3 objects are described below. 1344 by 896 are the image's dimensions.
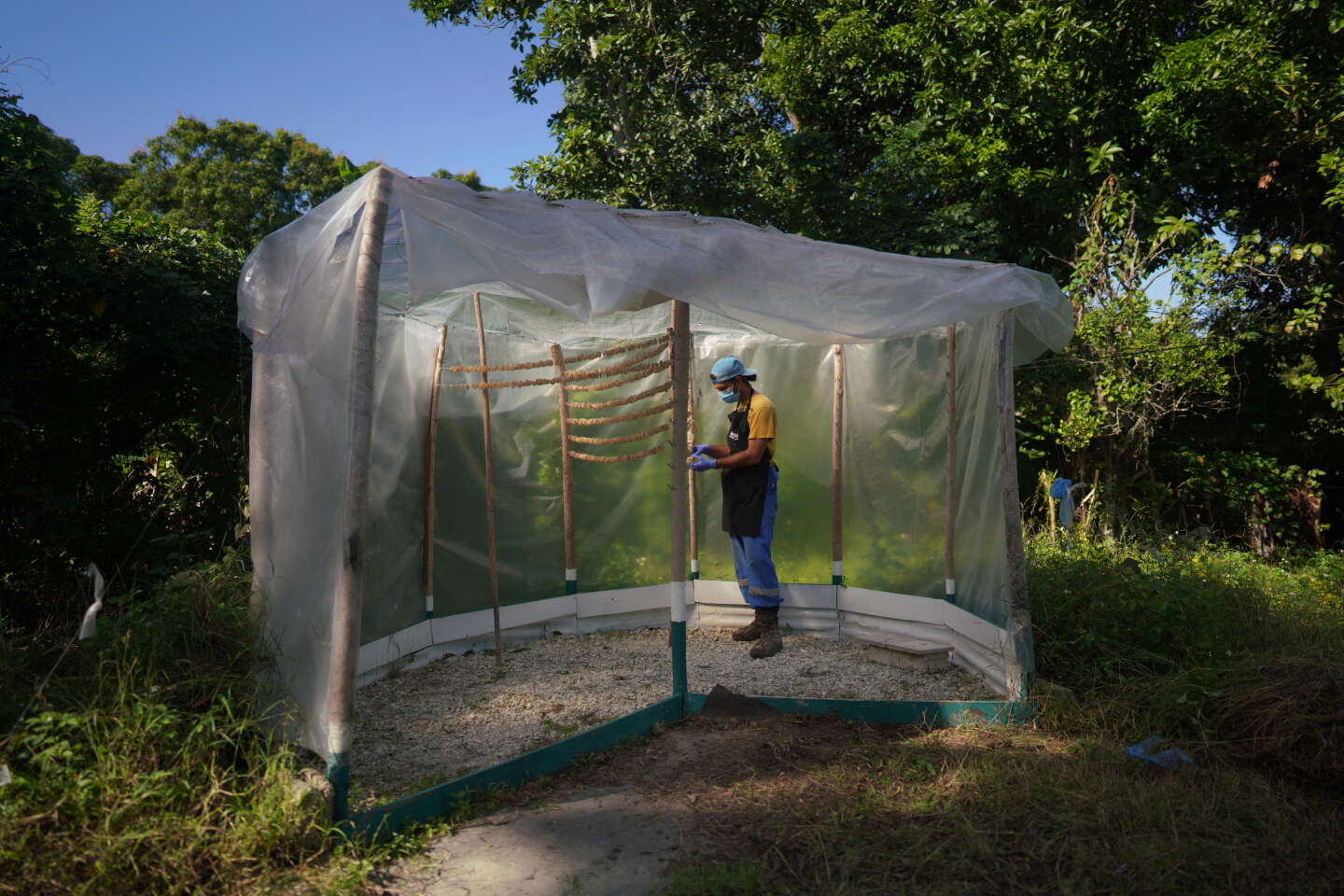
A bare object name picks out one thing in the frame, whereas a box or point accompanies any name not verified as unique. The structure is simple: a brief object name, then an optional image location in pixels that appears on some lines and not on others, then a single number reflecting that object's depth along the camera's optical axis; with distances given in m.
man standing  5.14
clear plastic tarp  3.02
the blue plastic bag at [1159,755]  3.22
